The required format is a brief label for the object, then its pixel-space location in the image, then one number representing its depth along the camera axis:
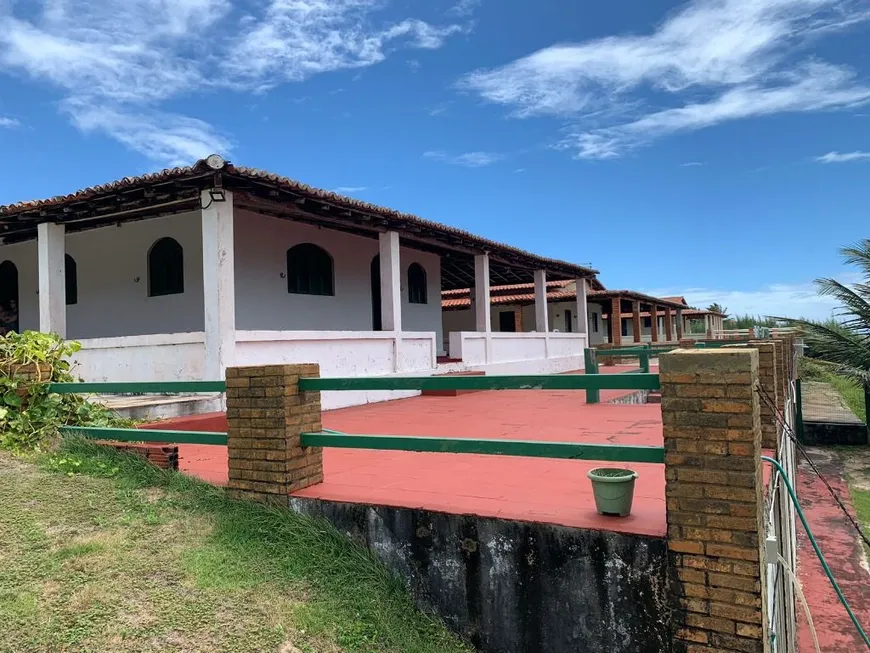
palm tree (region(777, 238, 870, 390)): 16.38
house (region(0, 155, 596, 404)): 8.04
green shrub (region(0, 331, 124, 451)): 5.55
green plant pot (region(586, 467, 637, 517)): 3.23
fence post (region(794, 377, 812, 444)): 16.75
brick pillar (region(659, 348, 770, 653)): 2.75
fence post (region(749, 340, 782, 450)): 5.17
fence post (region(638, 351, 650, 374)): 9.89
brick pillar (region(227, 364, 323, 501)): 4.09
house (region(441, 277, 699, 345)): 25.33
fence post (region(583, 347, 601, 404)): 9.40
